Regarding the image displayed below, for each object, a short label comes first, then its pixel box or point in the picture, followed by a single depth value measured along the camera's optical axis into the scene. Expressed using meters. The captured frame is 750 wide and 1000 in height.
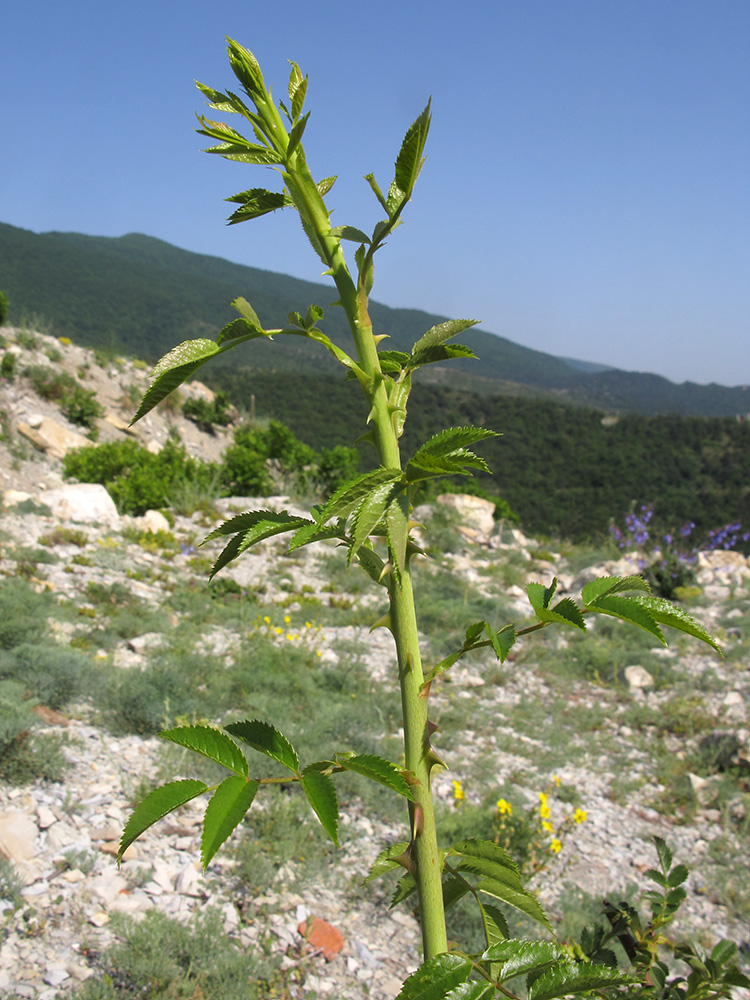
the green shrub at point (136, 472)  7.57
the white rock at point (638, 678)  5.15
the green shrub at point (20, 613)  3.80
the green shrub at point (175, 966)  1.97
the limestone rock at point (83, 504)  6.86
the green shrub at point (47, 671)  3.35
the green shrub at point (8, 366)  9.83
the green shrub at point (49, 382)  10.47
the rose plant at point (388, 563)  0.59
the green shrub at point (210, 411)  13.56
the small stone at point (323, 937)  2.31
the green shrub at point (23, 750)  2.76
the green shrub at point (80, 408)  10.38
